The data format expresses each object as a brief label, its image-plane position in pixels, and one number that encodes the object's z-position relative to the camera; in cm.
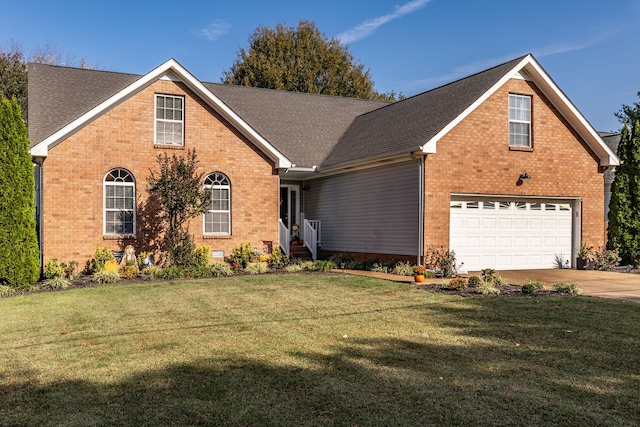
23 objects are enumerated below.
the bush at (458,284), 1233
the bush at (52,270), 1531
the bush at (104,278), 1455
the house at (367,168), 1616
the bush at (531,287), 1203
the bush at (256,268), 1634
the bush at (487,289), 1190
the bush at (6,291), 1296
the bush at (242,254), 1755
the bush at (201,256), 1673
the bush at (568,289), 1198
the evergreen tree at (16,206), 1376
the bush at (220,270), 1573
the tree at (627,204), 1881
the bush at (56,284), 1387
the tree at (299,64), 3994
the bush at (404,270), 1573
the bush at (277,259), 1765
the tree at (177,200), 1620
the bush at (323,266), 1664
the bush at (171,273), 1521
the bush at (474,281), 1246
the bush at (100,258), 1595
